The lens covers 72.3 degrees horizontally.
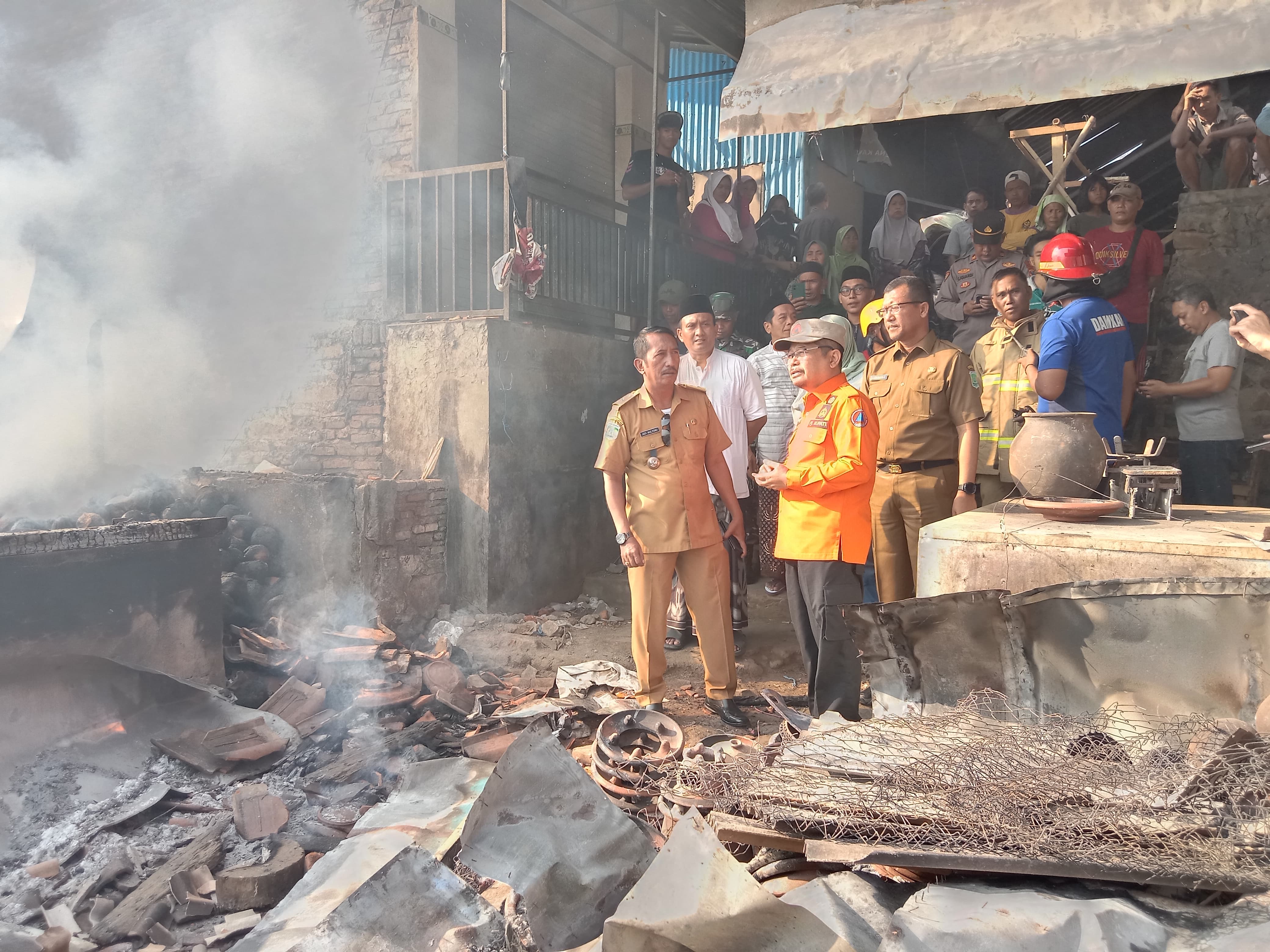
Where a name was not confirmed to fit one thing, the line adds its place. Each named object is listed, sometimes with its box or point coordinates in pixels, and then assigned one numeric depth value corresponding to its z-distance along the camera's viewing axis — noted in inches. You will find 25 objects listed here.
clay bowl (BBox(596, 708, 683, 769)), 169.2
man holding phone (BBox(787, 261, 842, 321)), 307.9
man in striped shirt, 261.9
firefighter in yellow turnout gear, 231.3
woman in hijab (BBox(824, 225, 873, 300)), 362.6
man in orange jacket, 178.5
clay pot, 160.7
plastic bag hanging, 293.3
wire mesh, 91.7
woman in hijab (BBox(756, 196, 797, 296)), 429.4
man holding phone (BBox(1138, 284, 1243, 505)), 224.8
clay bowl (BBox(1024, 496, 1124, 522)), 148.6
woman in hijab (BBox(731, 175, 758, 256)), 419.5
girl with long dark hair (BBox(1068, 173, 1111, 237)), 303.4
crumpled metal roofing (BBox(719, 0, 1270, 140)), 157.6
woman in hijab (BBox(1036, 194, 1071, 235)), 327.9
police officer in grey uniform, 290.4
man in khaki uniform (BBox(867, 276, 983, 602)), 188.4
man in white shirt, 243.1
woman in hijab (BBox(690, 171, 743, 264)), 402.0
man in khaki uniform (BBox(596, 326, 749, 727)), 196.9
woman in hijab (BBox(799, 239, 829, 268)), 367.9
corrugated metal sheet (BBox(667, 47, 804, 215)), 564.4
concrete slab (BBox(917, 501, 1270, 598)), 133.1
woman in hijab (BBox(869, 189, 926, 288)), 366.3
